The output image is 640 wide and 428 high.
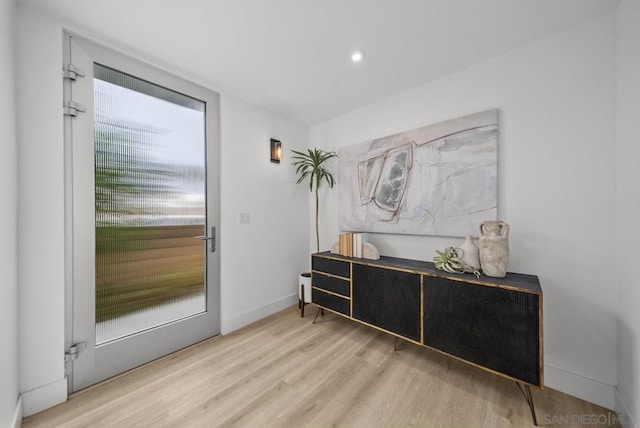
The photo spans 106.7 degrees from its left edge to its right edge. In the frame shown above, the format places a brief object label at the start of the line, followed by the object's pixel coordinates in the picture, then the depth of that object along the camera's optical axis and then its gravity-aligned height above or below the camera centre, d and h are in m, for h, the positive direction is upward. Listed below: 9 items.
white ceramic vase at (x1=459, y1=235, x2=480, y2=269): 1.83 -0.33
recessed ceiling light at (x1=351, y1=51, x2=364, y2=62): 1.94 +1.29
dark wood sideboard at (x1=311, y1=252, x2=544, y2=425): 1.47 -0.75
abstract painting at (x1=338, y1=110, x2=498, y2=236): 1.98 +0.31
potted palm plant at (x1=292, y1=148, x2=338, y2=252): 3.06 +0.59
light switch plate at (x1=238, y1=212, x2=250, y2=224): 2.67 -0.07
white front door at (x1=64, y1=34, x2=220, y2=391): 1.69 +0.00
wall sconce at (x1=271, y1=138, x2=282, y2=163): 2.98 +0.77
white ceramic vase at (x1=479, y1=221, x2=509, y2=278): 1.69 -0.27
